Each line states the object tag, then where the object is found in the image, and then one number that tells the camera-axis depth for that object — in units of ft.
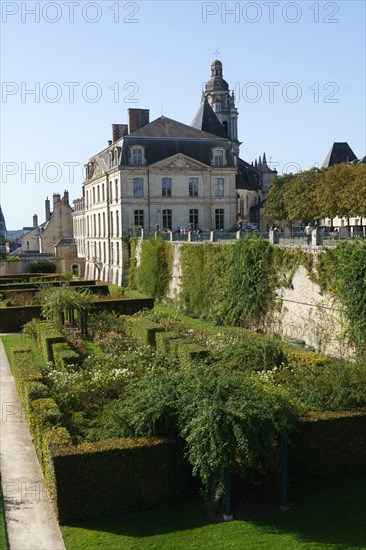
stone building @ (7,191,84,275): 196.95
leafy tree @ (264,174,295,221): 167.44
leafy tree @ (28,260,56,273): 180.04
